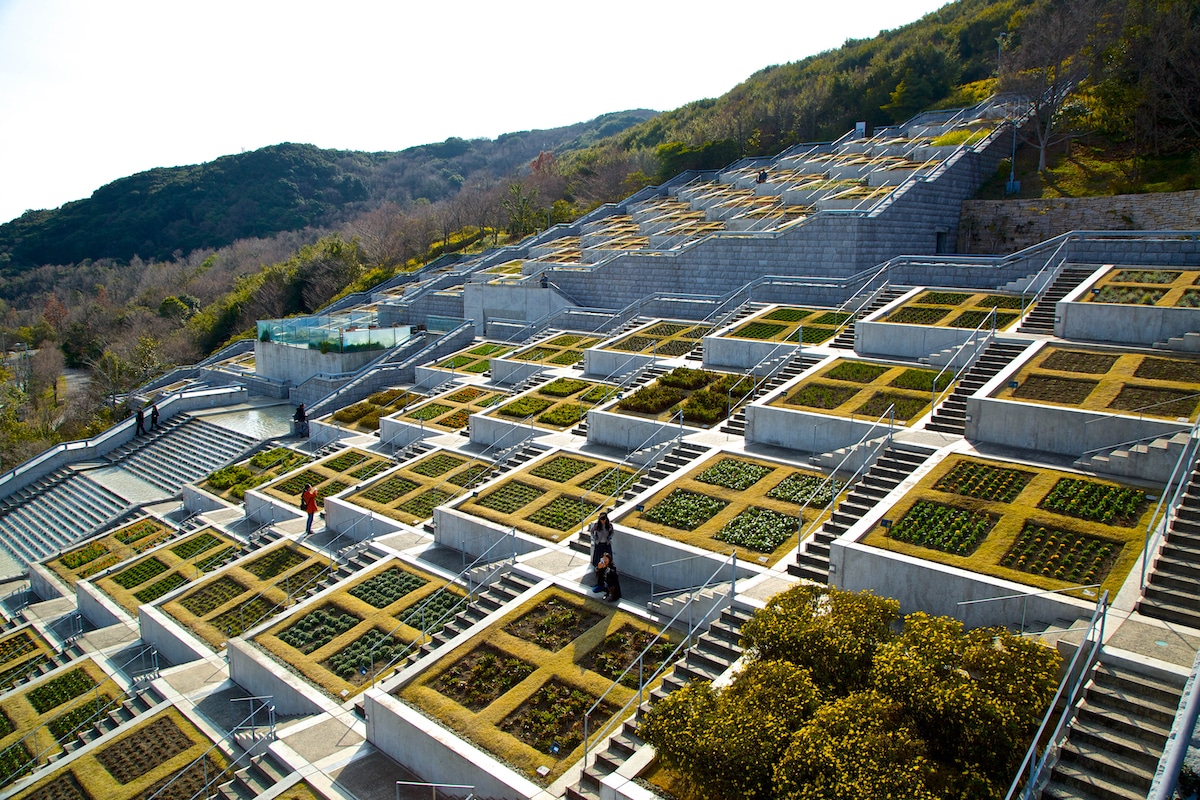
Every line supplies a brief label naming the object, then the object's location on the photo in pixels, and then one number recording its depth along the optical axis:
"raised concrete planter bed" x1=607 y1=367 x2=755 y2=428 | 20.48
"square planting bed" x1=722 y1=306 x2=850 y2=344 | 23.86
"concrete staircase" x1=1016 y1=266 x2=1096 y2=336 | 20.45
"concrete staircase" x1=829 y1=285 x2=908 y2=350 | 22.84
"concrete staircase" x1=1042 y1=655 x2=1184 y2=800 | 7.93
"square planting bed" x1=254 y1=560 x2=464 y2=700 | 13.60
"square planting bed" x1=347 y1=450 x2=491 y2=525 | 19.34
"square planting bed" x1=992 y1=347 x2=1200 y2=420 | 15.11
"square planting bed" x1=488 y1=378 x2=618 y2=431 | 22.69
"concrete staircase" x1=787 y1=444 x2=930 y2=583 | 13.38
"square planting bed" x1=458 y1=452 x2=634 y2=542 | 16.86
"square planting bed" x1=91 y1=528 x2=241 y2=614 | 19.14
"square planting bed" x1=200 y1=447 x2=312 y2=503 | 24.25
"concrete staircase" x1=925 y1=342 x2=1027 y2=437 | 16.91
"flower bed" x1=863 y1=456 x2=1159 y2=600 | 11.43
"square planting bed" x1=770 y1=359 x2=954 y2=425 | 18.02
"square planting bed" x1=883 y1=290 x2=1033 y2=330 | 21.38
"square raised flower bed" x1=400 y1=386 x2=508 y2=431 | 25.11
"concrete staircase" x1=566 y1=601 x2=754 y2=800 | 9.70
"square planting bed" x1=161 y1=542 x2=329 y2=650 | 16.48
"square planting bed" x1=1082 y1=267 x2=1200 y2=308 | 19.17
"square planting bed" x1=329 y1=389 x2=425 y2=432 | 27.52
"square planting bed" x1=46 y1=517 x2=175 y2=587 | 21.77
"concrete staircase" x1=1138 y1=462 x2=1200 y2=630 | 10.18
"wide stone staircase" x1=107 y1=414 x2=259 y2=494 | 27.88
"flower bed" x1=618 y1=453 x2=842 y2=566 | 14.41
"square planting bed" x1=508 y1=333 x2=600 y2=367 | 28.42
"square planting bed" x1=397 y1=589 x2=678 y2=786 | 10.66
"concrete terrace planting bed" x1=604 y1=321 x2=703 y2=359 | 25.97
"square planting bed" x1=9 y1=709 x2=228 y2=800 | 12.33
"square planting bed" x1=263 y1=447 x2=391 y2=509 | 21.98
